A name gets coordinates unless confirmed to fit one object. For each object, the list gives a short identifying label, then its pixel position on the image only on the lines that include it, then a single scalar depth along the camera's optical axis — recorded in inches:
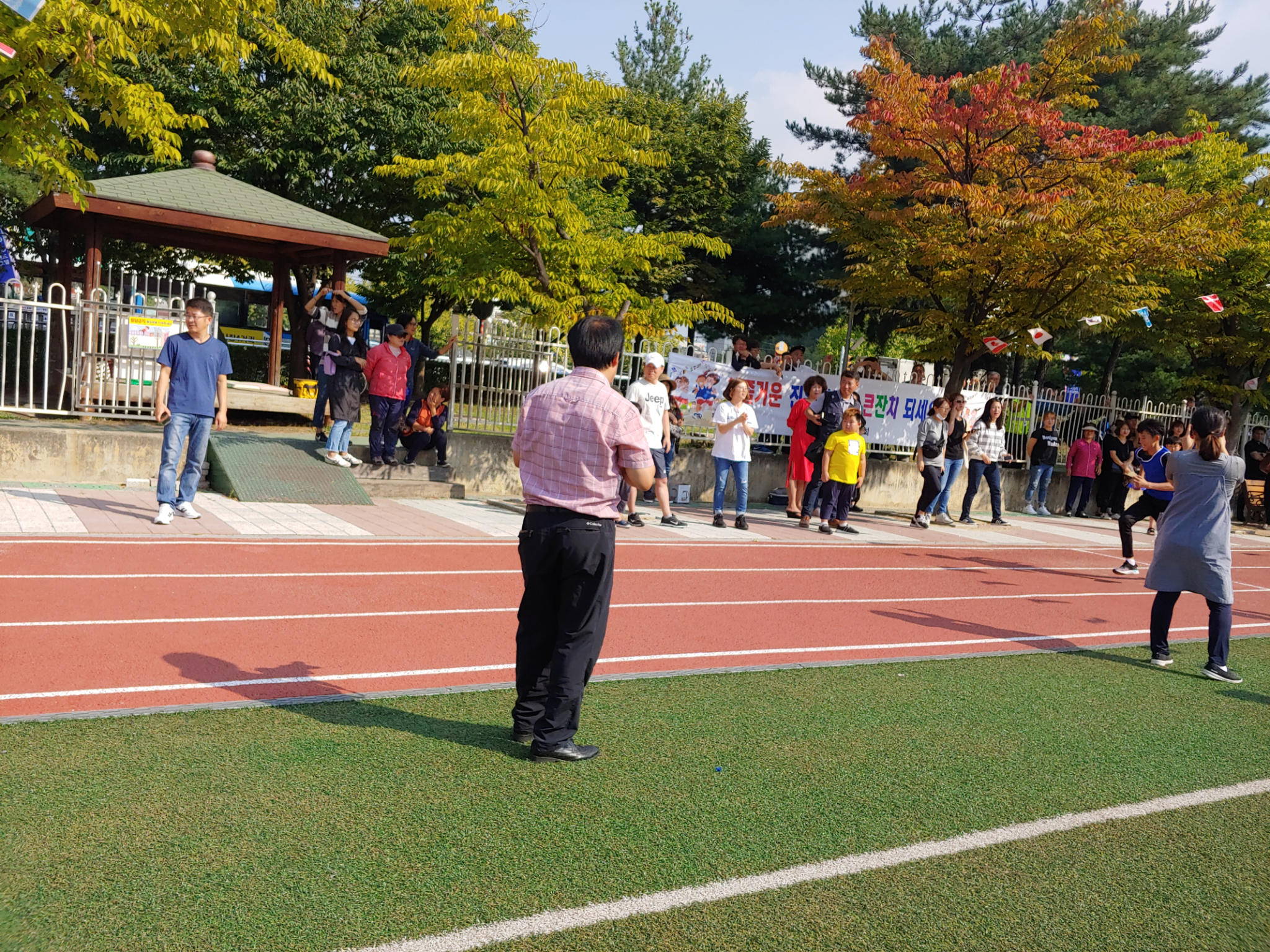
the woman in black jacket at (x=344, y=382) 514.3
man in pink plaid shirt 166.6
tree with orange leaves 586.6
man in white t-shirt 462.3
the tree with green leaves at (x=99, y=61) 324.2
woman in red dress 553.0
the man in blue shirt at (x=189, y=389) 372.2
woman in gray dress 269.0
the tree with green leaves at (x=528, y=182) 481.4
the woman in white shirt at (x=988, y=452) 652.7
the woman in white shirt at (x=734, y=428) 502.6
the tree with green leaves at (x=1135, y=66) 1151.0
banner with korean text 629.3
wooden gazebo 596.4
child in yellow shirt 529.7
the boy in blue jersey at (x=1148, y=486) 354.9
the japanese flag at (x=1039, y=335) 638.5
